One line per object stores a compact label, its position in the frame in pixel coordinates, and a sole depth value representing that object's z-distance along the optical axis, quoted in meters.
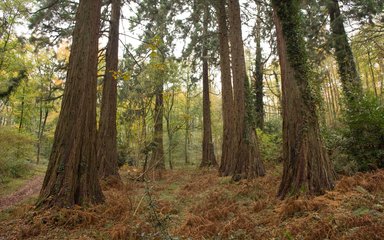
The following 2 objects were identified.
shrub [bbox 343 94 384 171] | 6.04
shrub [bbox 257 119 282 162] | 11.37
